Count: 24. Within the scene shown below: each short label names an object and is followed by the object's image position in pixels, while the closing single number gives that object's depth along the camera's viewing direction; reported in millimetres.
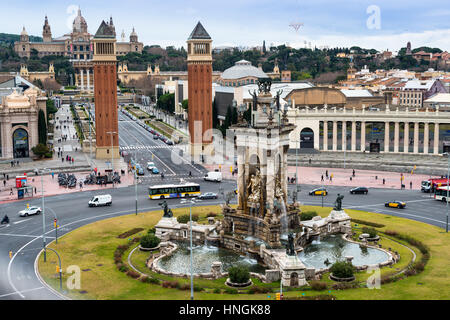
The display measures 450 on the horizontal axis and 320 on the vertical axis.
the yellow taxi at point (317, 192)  81625
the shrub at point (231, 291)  42184
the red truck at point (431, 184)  80250
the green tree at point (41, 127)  112688
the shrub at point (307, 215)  63375
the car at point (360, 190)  81875
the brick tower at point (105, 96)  115688
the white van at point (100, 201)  75062
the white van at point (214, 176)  91875
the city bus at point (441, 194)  74875
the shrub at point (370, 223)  62781
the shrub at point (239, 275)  43656
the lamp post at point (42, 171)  96350
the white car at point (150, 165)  103706
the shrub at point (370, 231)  56844
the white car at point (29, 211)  69625
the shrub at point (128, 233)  59128
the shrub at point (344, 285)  42469
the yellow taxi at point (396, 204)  72438
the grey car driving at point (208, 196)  79562
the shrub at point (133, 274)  46031
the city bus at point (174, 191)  79750
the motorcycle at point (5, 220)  66250
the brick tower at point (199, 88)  119312
